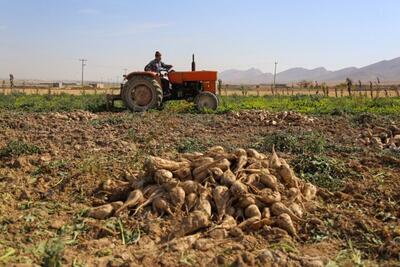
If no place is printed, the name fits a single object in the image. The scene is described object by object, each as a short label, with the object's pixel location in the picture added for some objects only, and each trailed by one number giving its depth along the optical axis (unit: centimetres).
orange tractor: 1451
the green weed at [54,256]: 358
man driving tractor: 1472
